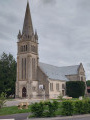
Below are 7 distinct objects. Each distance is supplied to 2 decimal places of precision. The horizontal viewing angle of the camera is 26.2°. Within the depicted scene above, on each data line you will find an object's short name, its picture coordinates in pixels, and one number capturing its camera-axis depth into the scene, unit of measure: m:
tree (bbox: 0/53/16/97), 62.12
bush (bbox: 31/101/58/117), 17.75
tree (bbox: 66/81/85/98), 62.19
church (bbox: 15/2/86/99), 55.69
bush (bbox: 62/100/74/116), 18.05
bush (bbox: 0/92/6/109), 22.43
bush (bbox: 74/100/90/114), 18.88
